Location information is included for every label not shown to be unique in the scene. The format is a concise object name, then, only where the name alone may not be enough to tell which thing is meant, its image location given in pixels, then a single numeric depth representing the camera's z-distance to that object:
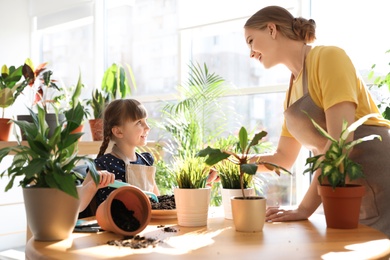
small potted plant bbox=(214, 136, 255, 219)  1.71
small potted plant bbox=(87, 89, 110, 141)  4.15
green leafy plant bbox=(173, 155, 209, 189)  1.60
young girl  2.40
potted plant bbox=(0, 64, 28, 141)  3.39
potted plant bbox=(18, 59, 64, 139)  3.38
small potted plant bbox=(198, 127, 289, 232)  1.49
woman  1.70
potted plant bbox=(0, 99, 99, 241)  1.34
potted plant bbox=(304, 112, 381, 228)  1.51
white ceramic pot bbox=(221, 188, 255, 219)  1.68
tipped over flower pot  1.46
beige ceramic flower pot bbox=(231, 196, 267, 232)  1.51
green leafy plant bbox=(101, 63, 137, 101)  4.37
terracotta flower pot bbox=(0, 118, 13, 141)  3.68
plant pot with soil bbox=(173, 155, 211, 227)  1.59
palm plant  3.73
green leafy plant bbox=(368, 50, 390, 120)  2.88
